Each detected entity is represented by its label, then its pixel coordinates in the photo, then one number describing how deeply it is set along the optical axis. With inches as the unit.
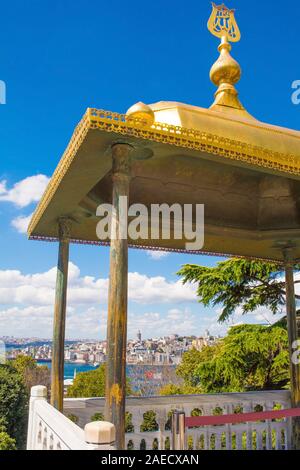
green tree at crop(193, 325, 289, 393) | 543.8
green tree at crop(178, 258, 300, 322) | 603.5
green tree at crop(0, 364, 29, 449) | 524.1
